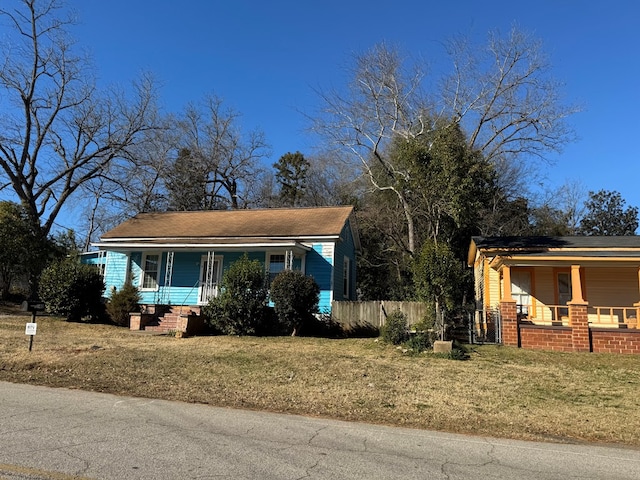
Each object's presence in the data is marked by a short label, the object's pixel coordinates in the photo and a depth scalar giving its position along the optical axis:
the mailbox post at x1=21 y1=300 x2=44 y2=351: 10.82
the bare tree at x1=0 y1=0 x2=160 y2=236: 26.56
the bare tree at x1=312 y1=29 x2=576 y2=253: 26.70
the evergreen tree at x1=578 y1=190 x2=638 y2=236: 37.06
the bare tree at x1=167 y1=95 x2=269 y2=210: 37.09
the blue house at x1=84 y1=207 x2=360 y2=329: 19.34
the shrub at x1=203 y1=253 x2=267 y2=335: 15.42
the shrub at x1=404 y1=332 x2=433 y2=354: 12.59
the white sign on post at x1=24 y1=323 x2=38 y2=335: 10.80
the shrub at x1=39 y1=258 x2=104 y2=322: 17.69
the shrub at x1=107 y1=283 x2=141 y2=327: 18.03
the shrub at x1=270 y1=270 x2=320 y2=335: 15.73
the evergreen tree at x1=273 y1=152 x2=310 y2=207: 41.16
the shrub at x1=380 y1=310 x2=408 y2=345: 13.80
